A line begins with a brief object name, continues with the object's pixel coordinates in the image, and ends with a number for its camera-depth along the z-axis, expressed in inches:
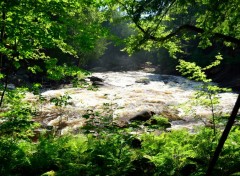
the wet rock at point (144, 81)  1449.2
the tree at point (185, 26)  228.4
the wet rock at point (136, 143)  370.0
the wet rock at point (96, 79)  1396.4
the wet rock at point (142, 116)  640.4
